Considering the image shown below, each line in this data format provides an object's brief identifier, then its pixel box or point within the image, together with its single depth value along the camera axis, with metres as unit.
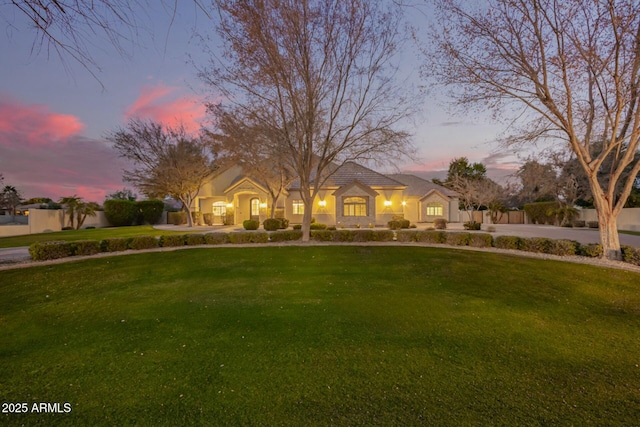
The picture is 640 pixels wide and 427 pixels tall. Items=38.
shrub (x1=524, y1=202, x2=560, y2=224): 30.67
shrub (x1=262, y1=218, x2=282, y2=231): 20.98
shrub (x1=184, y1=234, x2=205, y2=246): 13.52
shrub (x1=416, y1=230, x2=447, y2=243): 13.90
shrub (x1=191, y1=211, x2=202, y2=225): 29.73
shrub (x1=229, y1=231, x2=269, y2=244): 13.86
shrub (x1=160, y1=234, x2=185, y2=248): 13.11
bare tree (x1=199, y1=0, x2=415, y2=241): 11.86
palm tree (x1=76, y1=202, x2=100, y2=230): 26.32
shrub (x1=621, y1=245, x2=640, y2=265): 9.40
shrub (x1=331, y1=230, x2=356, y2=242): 14.33
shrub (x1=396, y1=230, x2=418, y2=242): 14.29
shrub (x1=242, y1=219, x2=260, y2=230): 21.14
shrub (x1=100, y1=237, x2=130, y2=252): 11.76
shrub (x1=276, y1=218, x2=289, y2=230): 22.69
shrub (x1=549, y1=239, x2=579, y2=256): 10.64
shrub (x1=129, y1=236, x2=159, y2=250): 12.34
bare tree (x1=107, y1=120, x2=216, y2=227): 25.48
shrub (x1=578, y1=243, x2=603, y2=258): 10.16
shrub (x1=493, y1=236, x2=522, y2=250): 12.02
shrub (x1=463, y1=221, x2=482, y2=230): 23.02
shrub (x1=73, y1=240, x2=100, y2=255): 11.07
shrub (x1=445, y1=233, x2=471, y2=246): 13.30
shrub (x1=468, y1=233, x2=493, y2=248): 12.73
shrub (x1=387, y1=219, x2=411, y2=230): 23.05
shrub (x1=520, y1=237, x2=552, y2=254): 11.20
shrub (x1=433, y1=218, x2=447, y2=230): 23.51
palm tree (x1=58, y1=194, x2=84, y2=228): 25.48
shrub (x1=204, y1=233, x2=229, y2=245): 13.70
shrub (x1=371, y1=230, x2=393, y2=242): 14.30
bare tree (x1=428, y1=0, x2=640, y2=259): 9.25
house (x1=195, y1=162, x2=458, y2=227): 26.67
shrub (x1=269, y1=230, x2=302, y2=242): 14.35
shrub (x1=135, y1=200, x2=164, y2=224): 32.75
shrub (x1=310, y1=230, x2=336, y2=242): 14.48
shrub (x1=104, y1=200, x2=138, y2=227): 30.00
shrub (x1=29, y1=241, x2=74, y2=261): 10.30
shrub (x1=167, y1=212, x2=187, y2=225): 32.59
